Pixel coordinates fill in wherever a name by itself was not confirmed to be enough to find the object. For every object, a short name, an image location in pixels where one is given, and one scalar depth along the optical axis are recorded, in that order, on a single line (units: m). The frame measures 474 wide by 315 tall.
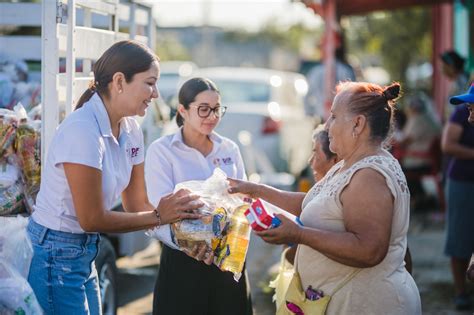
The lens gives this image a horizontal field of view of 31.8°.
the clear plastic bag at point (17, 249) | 3.54
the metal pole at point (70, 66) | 4.36
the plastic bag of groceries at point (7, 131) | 4.15
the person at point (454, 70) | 8.64
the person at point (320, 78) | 12.52
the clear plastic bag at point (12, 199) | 4.03
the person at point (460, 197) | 6.61
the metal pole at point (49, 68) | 4.26
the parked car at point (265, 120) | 11.52
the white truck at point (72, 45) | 4.28
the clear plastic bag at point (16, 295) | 3.41
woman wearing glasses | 4.39
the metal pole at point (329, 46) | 10.27
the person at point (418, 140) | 11.46
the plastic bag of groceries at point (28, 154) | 4.20
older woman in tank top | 3.34
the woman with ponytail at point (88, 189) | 3.43
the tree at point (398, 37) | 24.25
